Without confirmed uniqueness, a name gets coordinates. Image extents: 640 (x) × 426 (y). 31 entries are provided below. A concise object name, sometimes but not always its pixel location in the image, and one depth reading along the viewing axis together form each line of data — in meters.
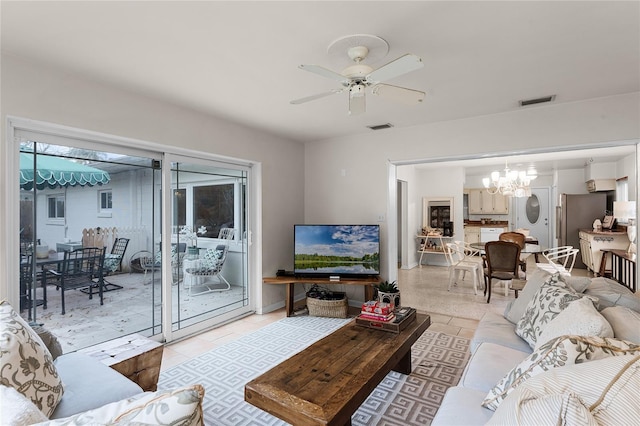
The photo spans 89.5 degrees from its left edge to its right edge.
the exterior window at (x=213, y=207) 3.77
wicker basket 4.13
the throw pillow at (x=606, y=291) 2.06
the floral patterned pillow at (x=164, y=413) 0.68
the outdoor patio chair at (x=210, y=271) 3.78
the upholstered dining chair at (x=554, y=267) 4.84
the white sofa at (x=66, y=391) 0.71
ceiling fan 1.85
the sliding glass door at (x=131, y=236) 2.57
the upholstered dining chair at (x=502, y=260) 4.77
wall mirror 7.87
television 4.28
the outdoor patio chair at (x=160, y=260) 3.29
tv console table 4.12
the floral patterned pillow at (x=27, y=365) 1.28
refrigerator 7.27
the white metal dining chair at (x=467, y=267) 5.27
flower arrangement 3.63
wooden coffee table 1.54
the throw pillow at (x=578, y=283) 2.28
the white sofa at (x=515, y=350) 1.10
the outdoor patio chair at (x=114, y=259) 3.07
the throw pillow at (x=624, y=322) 1.61
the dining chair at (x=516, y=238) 5.67
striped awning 2.46
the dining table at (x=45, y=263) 2.56
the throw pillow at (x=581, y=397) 0.84
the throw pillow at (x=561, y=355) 1.22
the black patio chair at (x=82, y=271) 2.76
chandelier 6.48
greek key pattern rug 2.18
